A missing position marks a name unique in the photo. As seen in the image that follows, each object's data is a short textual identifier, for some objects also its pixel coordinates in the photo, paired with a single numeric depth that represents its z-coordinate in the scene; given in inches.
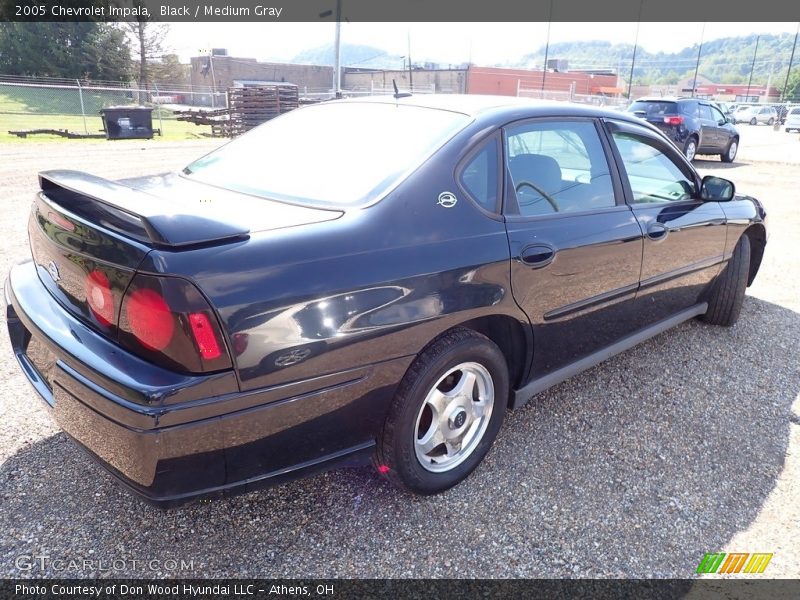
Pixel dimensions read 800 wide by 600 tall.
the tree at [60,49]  1576.0
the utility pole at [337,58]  896.3
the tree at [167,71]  1857.8
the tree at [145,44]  1797.5
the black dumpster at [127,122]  722.8
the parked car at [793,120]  1291.8
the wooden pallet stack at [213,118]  888.9
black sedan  70.6
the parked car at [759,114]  1774.1
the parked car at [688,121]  568.7
